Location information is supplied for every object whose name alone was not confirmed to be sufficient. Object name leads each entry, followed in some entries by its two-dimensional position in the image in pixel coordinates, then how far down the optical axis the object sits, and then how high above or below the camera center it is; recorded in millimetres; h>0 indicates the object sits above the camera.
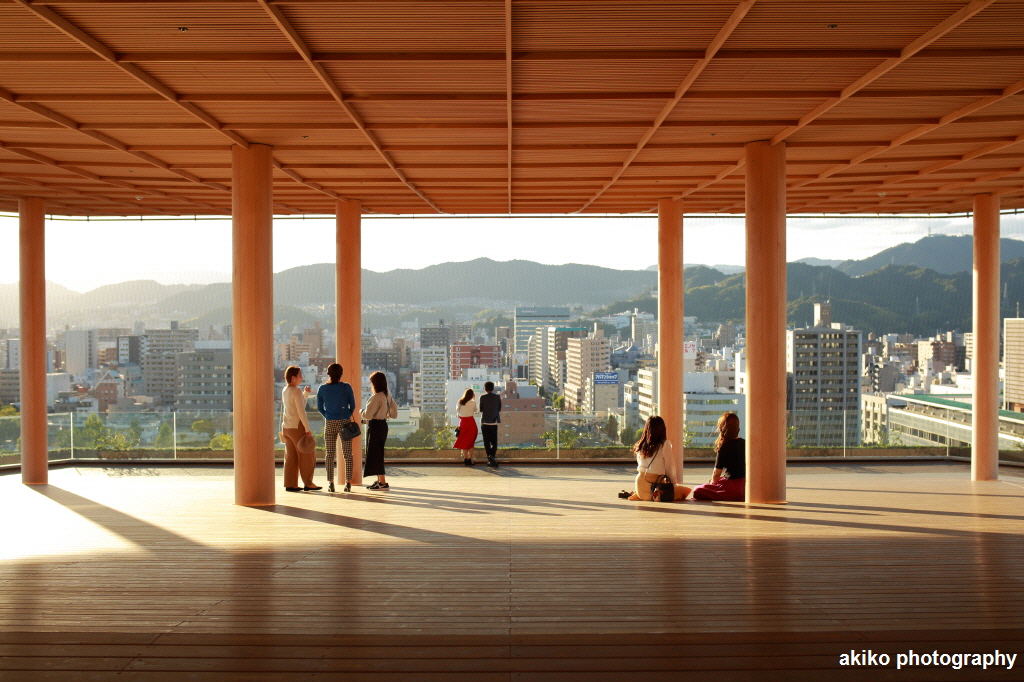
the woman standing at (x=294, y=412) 10414 -1043
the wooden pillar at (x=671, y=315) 14891 +476
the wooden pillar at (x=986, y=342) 14344 -144
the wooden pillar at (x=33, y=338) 13523 +97
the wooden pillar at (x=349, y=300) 14148 +800
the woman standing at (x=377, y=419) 11039 -1222
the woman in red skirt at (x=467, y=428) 15508 -1934
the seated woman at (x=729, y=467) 10148 -1869
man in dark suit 15539 -1778
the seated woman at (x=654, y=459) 9679 -1665
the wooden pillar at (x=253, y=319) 9906 +310
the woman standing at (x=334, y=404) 10656 -956
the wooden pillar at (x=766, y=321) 10211 +227
